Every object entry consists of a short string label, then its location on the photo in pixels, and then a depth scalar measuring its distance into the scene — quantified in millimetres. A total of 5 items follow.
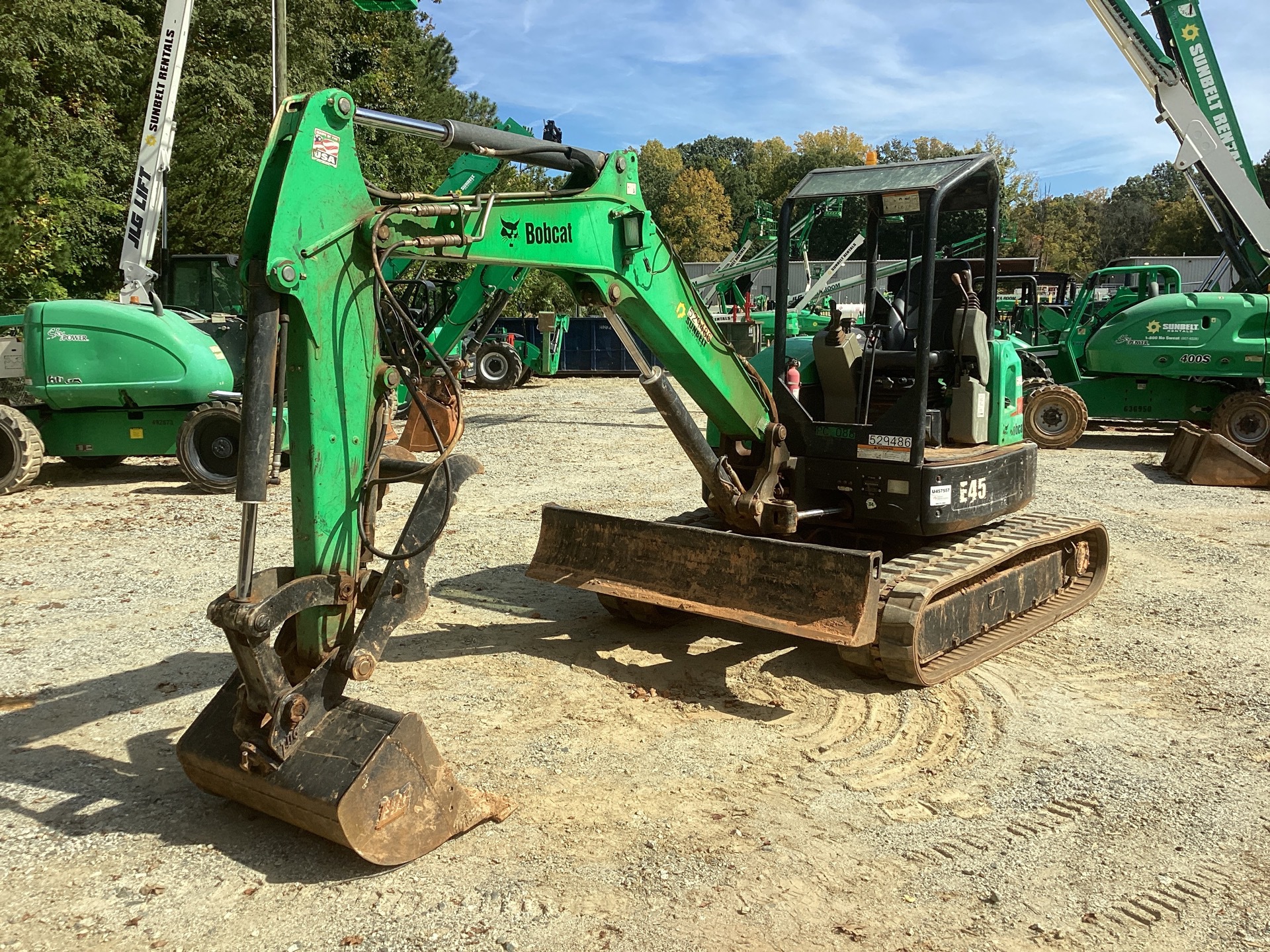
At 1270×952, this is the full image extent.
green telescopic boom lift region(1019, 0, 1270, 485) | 14219
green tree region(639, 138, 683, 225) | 76362
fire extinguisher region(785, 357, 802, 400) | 6414
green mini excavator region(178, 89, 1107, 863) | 3723
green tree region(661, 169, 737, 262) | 70312
